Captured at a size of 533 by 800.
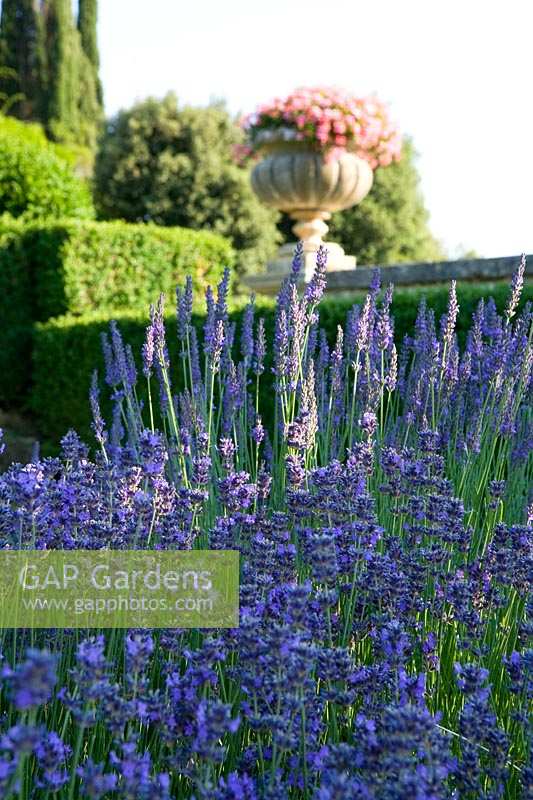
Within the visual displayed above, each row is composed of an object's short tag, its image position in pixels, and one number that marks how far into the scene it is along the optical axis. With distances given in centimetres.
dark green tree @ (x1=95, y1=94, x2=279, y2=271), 1820
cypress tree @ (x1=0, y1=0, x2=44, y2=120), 3347
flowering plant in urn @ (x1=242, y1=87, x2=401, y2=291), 892
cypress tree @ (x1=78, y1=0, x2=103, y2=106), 3550
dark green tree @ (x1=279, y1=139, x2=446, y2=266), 2030
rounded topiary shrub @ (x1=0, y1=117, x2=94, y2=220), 1171
